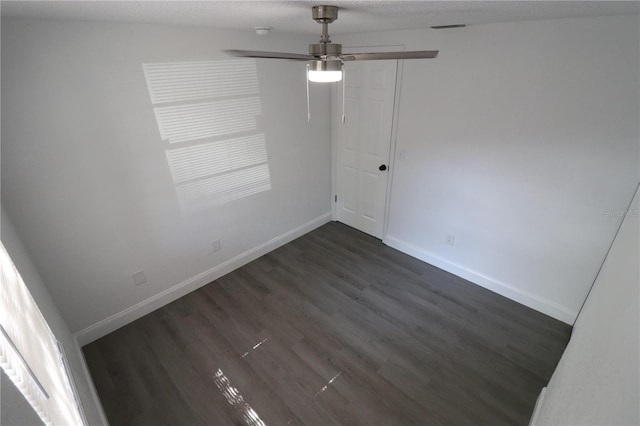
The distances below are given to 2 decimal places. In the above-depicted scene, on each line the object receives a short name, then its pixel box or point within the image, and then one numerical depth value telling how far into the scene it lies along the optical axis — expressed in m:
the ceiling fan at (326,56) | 1.43
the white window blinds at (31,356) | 0.67
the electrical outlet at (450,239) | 3.15
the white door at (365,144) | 3.22
